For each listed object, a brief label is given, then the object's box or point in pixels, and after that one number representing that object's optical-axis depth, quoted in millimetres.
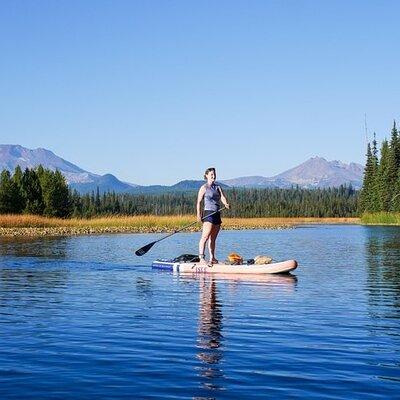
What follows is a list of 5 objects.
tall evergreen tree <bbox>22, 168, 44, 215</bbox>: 81875
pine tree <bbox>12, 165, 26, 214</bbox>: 81375
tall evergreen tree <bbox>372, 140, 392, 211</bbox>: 114444
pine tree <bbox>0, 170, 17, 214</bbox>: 79375
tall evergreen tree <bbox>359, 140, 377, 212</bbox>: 126806
